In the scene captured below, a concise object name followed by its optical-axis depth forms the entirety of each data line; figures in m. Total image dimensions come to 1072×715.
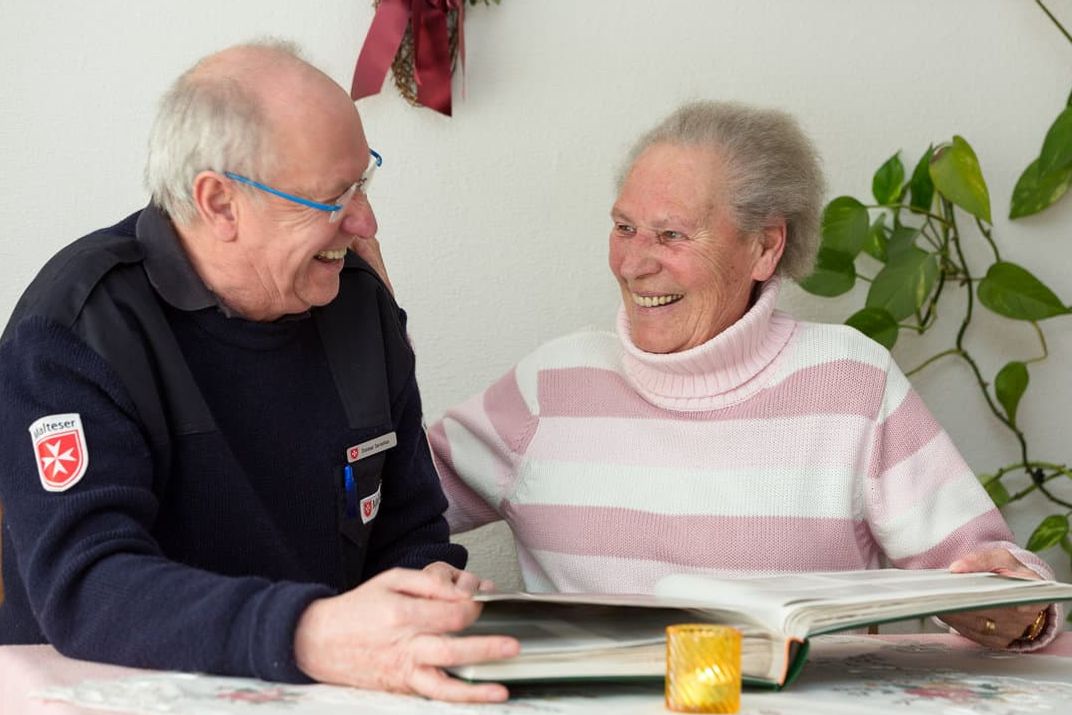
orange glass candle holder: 1.04
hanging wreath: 2.24
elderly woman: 1.88
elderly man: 1.11
